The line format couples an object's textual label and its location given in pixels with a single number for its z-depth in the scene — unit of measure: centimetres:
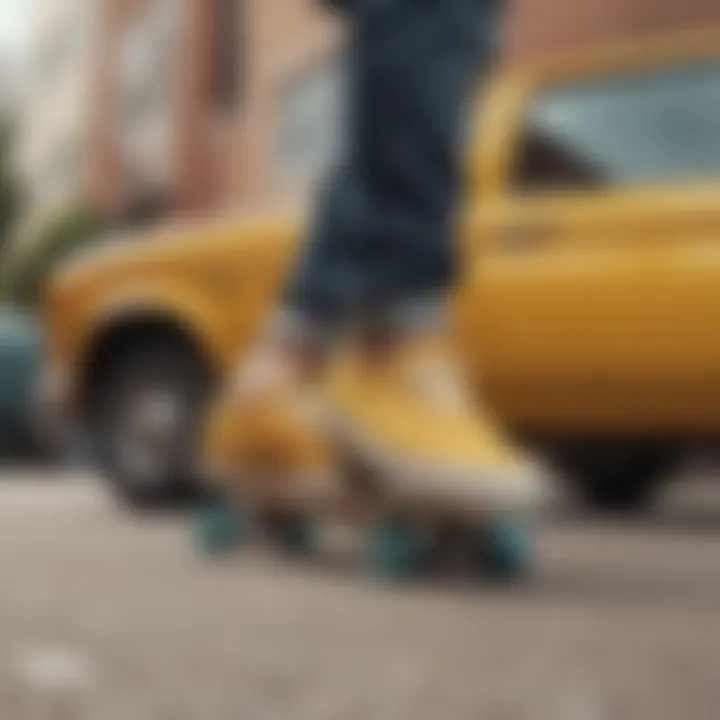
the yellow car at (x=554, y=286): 423
